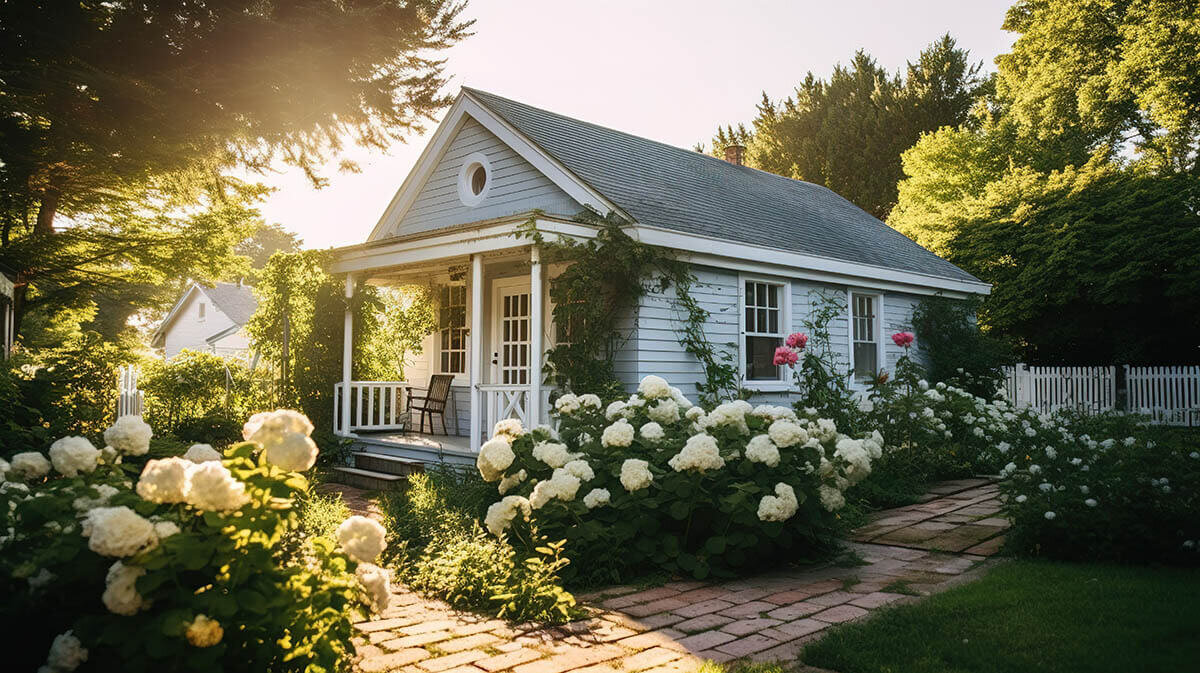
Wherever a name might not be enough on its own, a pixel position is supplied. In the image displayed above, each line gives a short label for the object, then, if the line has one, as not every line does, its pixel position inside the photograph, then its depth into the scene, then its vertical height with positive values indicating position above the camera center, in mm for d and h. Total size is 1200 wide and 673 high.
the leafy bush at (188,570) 2262 -621
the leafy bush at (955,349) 13805 +347
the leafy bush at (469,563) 4055 -1150
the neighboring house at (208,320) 35719 +2409
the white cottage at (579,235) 9141 +1488
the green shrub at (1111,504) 4574 -839
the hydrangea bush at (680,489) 4715 -755
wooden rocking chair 11461 -431
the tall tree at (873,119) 29938 +9826
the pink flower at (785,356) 8586 +142
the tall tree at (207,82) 6312 +2606
